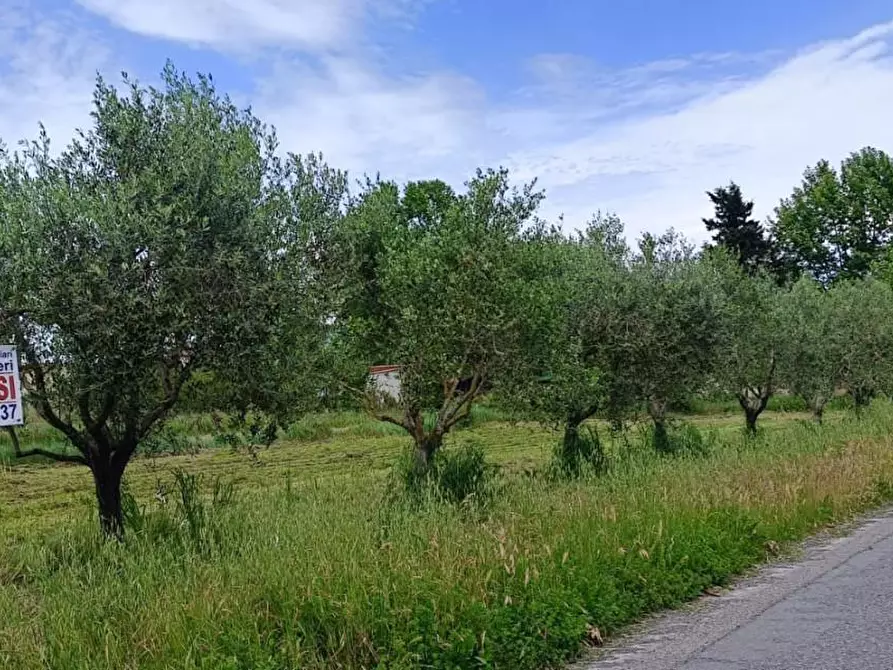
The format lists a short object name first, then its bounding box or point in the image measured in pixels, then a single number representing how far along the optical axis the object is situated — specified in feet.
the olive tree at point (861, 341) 88.79
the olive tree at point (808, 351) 79.97
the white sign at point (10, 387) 20.89
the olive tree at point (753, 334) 73.87
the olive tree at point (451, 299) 42.01
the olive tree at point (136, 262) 24.71
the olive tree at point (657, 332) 52.47
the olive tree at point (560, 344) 44.42
